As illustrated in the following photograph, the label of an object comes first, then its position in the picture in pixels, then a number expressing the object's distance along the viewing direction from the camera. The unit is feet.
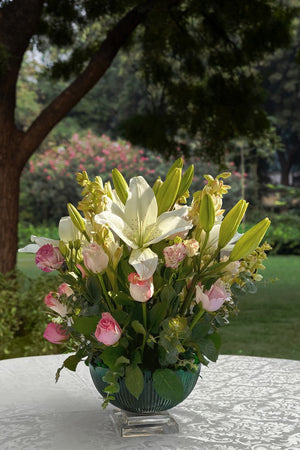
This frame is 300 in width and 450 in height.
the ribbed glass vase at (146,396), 6.82
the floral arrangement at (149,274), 6.60
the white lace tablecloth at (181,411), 6.83
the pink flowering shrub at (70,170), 62.00
